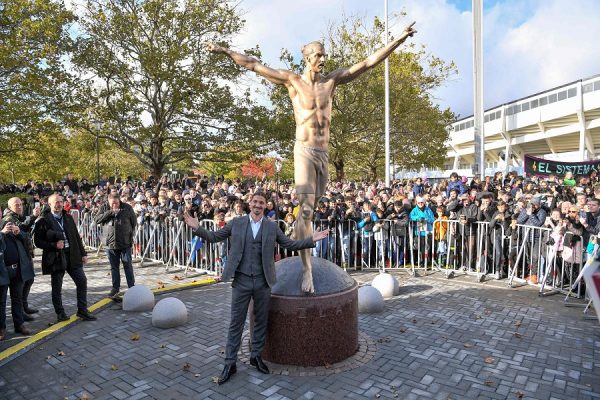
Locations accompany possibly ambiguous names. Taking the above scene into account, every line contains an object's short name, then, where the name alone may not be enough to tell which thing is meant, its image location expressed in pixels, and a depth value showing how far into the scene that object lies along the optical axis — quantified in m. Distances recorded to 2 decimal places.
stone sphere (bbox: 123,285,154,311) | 7.52
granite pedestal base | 5.12
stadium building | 39.84
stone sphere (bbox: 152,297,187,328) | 6.68
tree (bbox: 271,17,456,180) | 25.70
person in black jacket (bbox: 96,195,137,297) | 8.15
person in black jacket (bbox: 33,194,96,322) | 6.77
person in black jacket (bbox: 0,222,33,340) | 6.28
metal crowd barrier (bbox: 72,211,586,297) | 8.97
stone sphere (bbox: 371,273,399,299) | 8.32
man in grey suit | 4.94
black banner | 17.86
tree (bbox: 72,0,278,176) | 19.61
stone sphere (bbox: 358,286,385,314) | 7.29
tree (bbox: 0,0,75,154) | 15.94
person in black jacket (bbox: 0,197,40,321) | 6.55
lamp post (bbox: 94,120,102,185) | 19.50
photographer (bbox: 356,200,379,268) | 10.75
